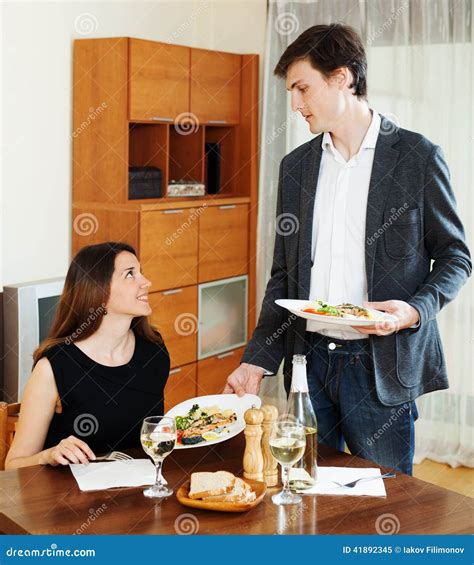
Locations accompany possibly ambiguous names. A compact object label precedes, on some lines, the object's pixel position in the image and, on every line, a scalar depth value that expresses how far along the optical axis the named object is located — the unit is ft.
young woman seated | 7.39
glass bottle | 6.07
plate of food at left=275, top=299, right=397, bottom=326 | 7.01
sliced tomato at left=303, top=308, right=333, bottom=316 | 7.20
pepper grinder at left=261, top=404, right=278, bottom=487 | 6.12
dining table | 5.35
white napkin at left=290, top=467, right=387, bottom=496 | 5.95
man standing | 7.45
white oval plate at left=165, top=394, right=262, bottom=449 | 7.16
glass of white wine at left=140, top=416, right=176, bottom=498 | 5.82
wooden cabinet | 13.88
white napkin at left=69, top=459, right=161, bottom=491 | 5.99
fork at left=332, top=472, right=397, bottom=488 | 6.05
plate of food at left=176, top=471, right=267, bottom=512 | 5.53
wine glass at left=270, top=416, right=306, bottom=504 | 5.66
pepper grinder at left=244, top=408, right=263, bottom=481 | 6.10
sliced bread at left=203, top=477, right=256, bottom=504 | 5.57
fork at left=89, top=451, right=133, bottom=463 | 6.49
